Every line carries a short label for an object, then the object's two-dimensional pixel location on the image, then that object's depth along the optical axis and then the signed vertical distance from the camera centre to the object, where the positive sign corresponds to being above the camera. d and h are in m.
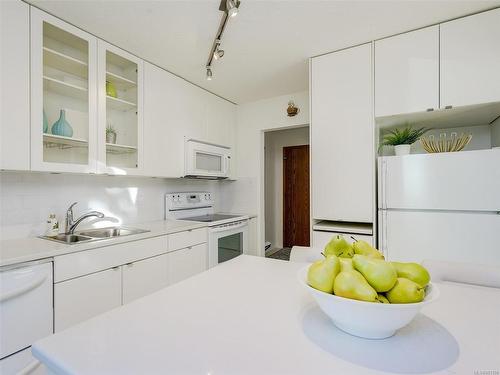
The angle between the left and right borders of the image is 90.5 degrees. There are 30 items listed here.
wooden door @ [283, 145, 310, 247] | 4.61 -0.15
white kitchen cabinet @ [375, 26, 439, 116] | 1.87 +0.90
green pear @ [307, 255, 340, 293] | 0.58 -0.21
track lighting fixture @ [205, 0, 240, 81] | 1.34 +1.02
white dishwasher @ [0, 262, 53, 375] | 1.25 -0.66
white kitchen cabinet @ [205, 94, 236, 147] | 3.07 +0.88
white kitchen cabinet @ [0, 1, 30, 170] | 1.47 +0.62
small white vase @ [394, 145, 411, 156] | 1.99 +0.30
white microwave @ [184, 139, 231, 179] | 2.69 +0.33
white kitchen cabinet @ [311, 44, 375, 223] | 2.08 +0.45
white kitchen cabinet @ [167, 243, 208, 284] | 2.20 -0.71
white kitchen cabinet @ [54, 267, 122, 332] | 1.47 -0.70
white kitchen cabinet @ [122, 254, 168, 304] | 1.83 -0.71
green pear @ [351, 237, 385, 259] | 0.71 -0.18
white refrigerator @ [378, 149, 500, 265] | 1.63 -0.14
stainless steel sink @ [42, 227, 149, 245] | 1.84 -0.38
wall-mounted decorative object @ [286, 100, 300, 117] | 3.09 +0.97
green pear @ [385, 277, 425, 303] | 0.52 -0.23
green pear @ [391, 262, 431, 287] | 0.58 -0.20
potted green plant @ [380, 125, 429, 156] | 2.00 +0.39
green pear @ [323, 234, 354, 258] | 0.72 -0.18
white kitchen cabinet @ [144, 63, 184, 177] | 2.33 +0.65
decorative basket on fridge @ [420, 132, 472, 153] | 1.85 +0.32
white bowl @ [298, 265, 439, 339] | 0.50 -0.27
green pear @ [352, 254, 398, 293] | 0.54 -0.19
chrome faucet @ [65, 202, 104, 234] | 1.89 -0.26
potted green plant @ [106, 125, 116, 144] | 2.04 +0.45
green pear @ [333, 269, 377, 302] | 0.52 -0.22
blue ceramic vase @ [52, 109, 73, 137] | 1.76 +0.44
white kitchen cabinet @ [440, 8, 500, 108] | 1.71 +0.91
